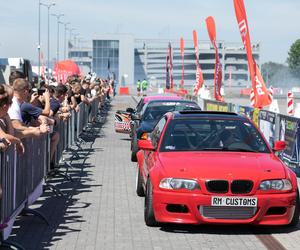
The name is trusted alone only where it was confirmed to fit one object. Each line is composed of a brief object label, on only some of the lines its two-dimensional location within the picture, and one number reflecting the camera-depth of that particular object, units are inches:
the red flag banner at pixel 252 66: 798.5
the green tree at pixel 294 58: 6456.7
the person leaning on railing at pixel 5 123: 256.0
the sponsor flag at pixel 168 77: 2403.5
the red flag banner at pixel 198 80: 1555.9
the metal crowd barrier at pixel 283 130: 561.0
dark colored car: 632.4
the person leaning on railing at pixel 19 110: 318.3
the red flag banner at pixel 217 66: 1154.7
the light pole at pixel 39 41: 2822.3
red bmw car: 310.2
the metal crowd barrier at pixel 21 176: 266.4
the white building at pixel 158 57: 6599.4
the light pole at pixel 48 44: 3075.8
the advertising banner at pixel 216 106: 970.5
